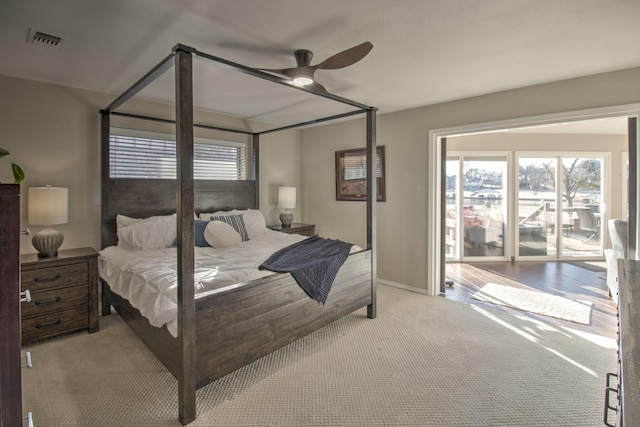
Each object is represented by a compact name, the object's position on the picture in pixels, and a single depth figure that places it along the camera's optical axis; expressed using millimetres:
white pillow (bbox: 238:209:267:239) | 4059
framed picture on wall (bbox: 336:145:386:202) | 4539
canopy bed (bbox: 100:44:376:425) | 1813
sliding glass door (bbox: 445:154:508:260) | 5969
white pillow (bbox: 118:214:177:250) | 3143
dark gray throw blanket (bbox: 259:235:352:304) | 2566
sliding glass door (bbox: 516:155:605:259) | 6039
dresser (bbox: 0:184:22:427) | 936
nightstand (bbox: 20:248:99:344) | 2682
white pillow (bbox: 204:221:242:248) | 3373
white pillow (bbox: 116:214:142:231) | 3322
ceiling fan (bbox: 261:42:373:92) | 2053
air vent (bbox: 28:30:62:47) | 2117
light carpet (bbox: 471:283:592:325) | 3389
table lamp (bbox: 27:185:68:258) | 2760
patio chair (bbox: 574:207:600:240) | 6047
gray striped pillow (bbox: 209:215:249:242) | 3863
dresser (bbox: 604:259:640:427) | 720
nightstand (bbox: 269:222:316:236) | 4676
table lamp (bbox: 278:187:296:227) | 4828
